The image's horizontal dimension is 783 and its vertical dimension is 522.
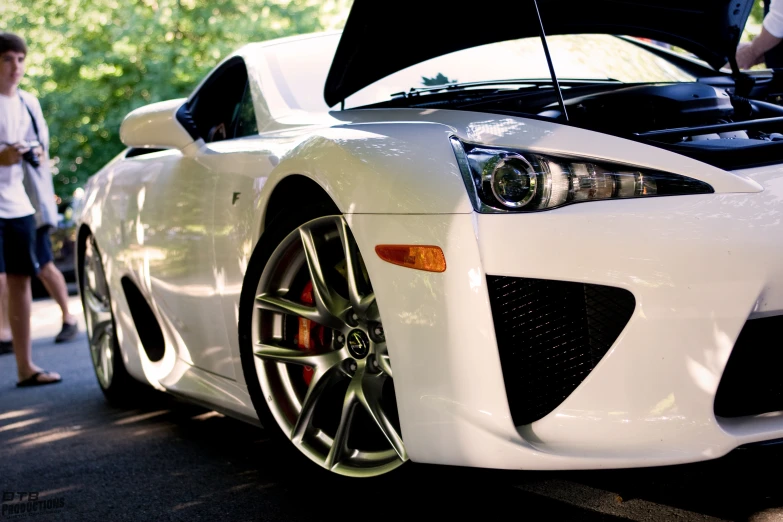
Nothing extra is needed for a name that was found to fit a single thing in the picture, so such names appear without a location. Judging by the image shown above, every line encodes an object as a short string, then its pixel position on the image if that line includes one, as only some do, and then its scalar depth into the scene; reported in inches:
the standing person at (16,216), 246.4
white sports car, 93.3
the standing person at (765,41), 197.5
